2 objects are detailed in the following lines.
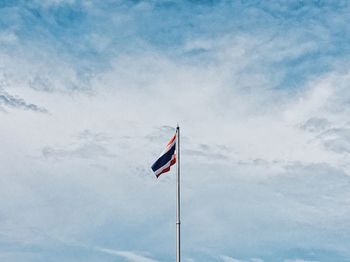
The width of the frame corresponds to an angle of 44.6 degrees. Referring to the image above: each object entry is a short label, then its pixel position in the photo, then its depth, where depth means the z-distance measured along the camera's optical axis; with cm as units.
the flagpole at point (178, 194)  2606
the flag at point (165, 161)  2903
